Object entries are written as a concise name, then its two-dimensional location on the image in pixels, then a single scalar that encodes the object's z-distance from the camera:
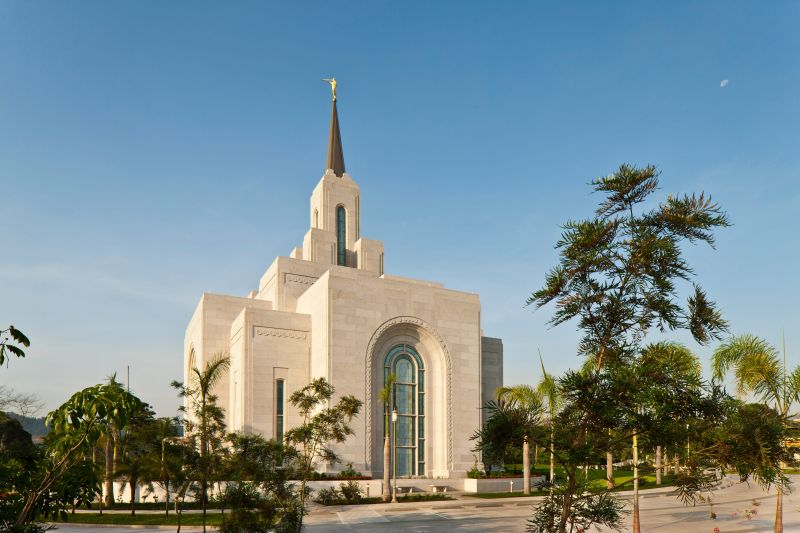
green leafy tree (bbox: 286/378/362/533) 17.50
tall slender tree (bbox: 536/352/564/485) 30.47
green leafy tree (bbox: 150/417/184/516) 22.12
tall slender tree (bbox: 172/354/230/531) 15.91
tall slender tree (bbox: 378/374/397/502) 28.53
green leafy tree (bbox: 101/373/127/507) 26.24
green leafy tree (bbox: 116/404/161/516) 24.41
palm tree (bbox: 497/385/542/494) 30.92
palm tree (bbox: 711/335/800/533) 15.24
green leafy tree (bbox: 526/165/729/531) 9.57
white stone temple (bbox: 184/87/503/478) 33.78
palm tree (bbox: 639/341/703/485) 8.97
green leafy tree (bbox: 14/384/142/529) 5.81
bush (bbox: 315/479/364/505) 26.97
